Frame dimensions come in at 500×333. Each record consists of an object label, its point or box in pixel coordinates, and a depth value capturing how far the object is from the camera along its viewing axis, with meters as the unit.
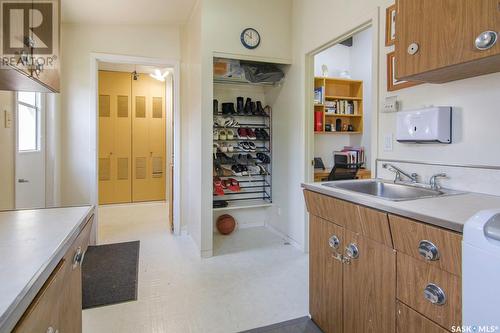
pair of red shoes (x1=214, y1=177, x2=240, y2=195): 3.52
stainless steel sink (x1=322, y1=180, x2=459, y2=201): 1.73
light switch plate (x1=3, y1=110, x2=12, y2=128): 1.99
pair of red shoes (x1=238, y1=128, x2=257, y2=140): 3.71
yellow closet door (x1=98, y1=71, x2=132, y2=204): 5.30
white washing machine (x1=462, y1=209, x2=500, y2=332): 0.79
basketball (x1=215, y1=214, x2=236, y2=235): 3.70
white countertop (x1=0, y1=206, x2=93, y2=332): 0.63
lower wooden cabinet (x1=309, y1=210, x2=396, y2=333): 1.32
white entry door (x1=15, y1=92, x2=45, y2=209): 2.38
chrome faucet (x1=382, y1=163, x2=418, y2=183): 1.82
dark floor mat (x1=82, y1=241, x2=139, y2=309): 2.25
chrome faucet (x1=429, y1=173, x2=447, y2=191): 1.65
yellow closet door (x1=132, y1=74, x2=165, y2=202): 5.50
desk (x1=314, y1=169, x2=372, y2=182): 3.85
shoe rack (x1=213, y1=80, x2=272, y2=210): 3.68
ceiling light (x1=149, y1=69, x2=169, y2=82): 5.15
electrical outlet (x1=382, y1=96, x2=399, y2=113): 1.96
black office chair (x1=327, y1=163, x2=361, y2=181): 3.44
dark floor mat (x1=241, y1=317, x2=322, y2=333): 1.85
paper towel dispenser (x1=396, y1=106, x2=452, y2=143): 1.61
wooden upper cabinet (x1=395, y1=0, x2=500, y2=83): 1.17
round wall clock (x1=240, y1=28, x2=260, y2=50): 3.10
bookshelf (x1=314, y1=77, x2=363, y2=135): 4.15
